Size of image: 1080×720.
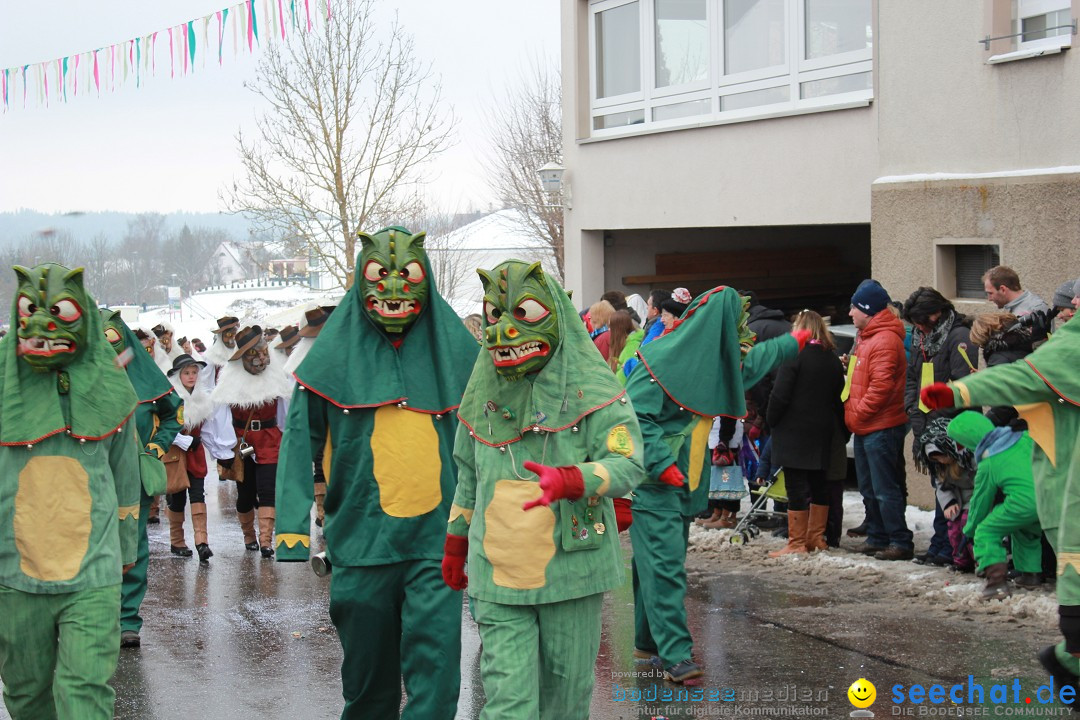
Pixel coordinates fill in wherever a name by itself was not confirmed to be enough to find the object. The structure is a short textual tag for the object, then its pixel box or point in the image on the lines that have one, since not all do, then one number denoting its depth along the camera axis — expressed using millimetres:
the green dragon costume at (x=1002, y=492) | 7555
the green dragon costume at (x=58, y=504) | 5410
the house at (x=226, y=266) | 56997
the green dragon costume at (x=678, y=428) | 6754
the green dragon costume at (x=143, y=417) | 8070
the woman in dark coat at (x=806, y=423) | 9734
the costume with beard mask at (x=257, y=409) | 10797
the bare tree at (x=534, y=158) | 35562
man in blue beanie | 9453
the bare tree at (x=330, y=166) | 26375
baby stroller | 10234
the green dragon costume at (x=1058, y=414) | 5047
